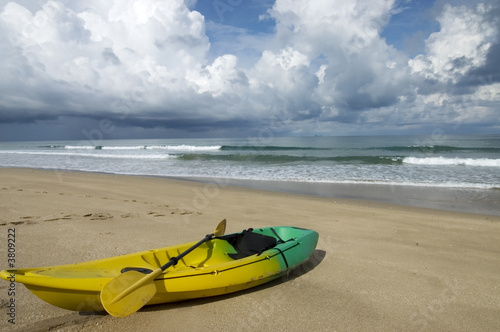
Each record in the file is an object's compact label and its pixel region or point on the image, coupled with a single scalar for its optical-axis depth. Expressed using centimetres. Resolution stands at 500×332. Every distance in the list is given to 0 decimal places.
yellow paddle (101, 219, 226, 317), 262
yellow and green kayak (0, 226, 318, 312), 262
